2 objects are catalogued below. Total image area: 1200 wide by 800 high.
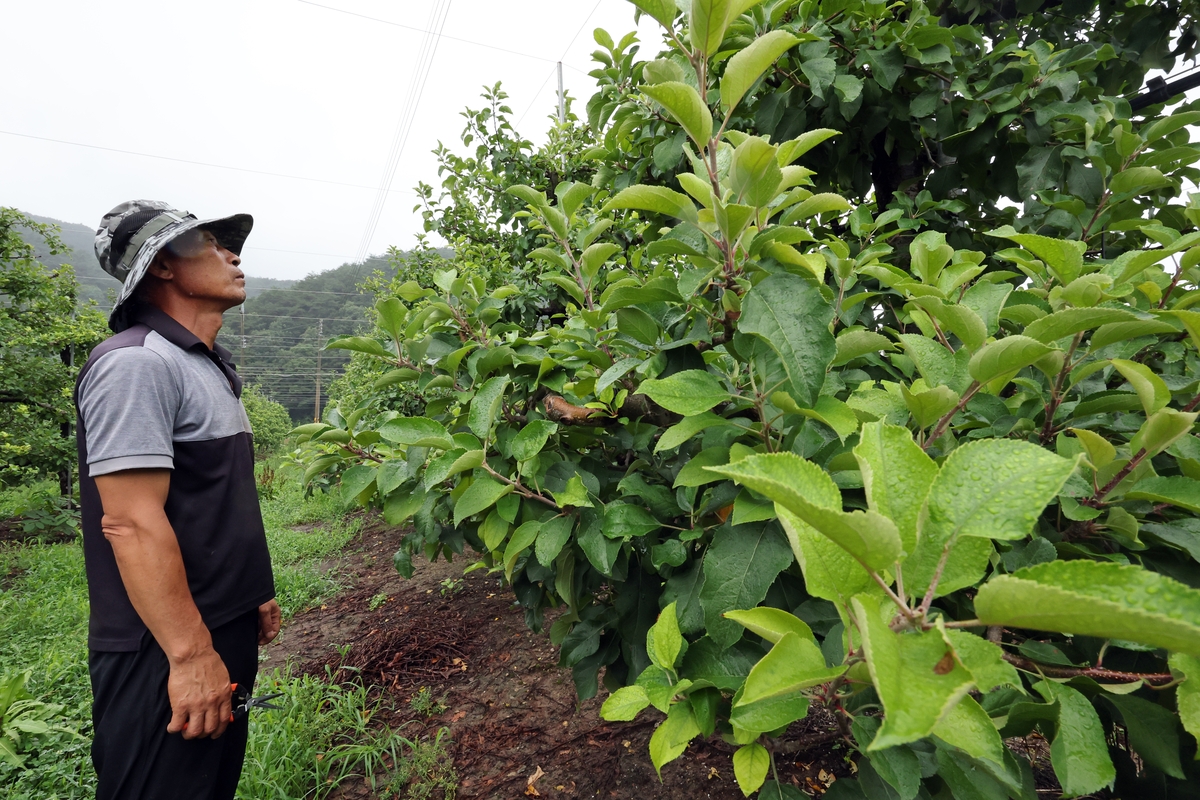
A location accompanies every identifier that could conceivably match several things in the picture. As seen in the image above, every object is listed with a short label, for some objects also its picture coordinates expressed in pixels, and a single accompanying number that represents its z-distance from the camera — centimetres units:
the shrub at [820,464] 45
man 124
